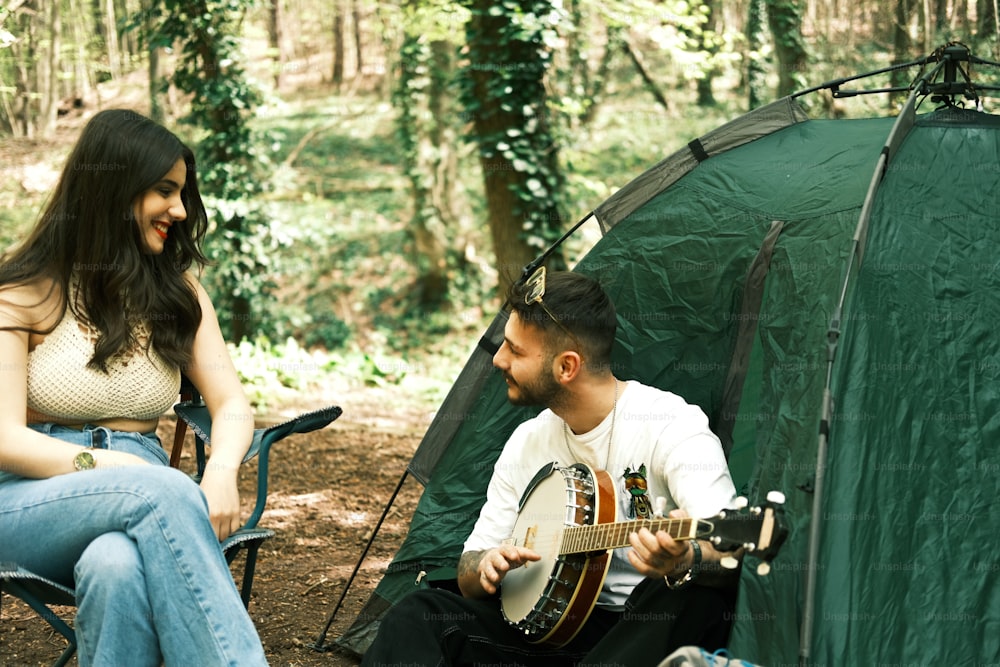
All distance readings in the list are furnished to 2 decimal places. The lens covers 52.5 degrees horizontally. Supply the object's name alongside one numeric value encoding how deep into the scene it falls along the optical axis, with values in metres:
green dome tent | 2.09
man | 2.37
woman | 2.10
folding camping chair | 2.19
